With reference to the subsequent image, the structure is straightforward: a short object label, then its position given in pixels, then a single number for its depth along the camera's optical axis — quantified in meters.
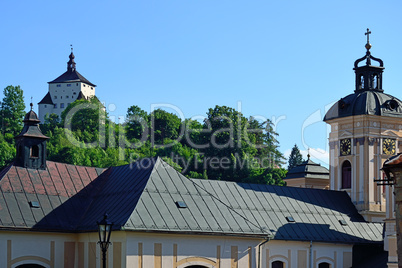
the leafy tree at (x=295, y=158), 117.19
